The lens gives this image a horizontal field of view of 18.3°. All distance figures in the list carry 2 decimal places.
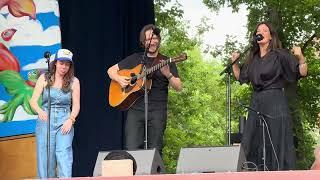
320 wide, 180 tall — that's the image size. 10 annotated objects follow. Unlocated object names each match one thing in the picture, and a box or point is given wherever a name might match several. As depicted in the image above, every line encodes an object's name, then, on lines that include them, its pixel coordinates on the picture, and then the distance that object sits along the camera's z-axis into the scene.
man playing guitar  9.42
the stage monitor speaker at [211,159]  7.51
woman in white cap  9.20
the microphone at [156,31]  9.15
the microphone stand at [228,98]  8.45
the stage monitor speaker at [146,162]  7.52
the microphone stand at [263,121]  8.68
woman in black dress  8.72
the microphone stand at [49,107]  8.84
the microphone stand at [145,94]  9.13
